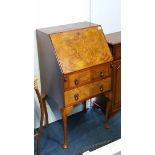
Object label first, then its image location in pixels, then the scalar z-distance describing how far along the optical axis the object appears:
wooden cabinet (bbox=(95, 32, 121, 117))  2.49
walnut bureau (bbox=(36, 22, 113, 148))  2.15
